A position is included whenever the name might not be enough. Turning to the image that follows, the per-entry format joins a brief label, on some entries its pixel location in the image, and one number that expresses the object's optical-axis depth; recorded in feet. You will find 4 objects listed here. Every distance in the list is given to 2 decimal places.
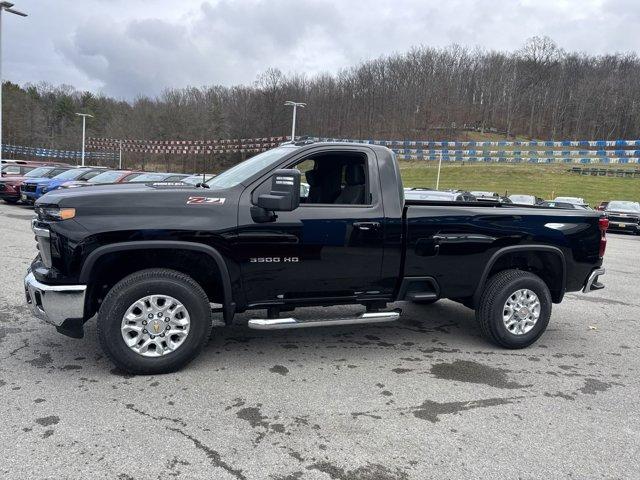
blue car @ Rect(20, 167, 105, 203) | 54.90
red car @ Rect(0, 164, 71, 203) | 60.90
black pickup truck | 12.77
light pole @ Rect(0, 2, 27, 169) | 73.18
